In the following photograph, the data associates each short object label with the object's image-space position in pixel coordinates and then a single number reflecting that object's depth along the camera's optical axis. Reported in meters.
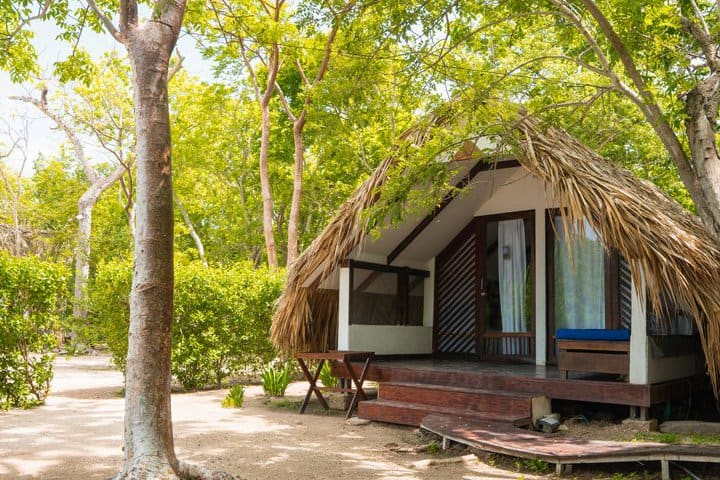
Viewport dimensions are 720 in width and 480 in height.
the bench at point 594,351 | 6.41
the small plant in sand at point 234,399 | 7.88
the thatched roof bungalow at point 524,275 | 6.04
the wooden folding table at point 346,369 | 7.39
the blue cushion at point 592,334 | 6.47
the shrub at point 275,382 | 8.69
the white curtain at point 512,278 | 8.69
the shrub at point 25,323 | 7.14
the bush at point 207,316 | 9.00
